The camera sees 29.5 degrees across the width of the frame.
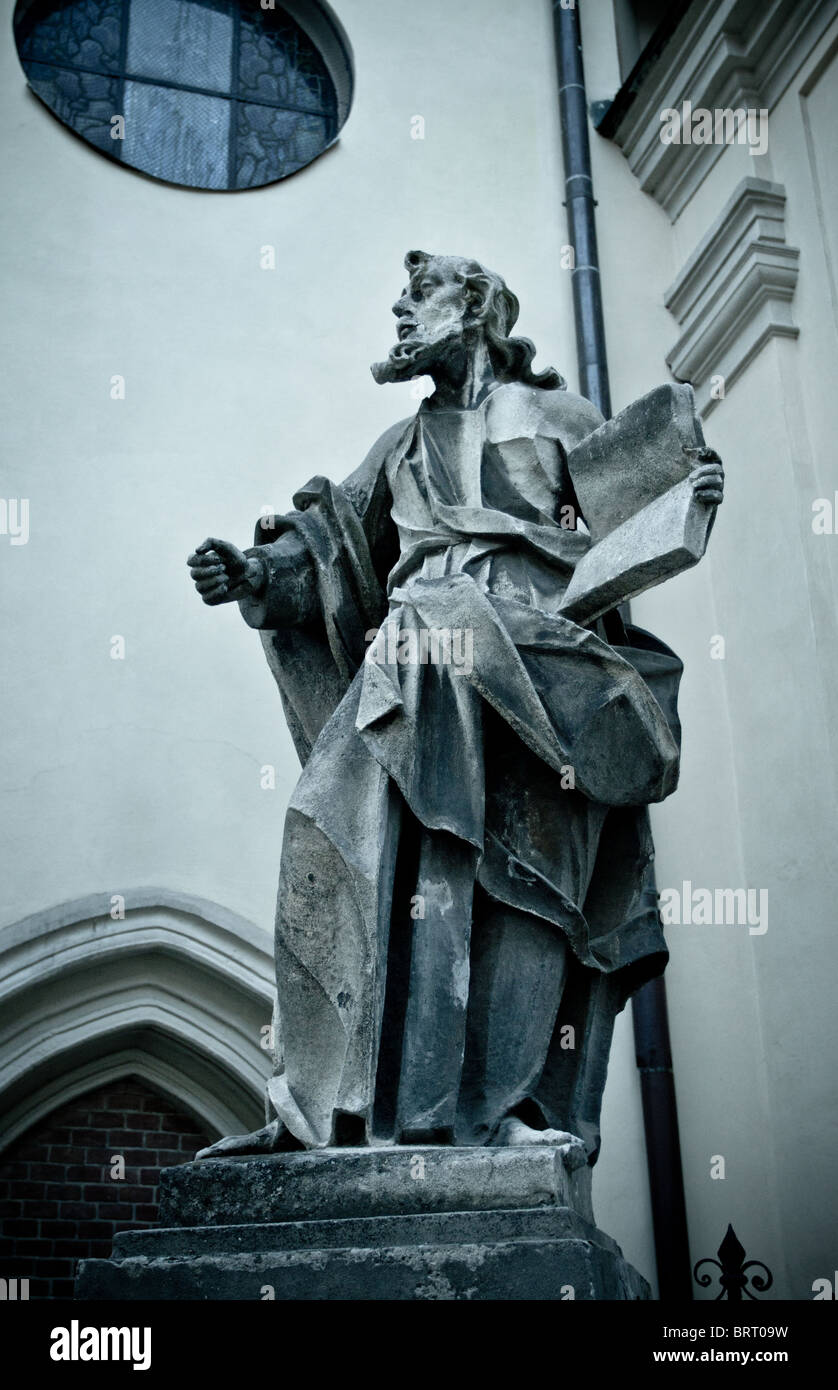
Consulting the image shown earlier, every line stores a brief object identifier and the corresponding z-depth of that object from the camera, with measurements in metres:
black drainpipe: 5.37
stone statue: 2.82
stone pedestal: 2.31
